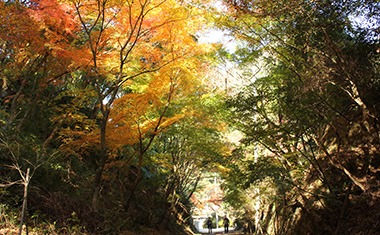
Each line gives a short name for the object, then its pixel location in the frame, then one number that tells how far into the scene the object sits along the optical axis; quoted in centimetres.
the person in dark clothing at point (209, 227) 2784
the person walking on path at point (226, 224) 2477
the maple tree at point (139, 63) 865
